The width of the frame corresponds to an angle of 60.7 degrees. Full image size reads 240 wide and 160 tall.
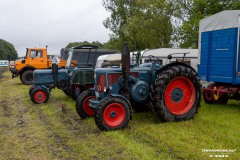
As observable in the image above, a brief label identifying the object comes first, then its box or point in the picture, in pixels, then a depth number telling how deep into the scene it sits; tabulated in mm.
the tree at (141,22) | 15943
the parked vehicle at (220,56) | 5377
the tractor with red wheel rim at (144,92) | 4063
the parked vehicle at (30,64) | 12307
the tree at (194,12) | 12946
